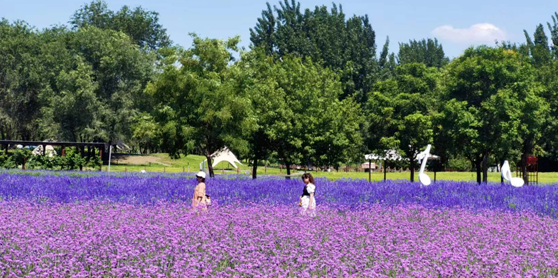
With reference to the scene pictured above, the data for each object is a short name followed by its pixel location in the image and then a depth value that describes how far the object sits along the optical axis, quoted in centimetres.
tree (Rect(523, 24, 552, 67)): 5356
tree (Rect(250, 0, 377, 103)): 7638
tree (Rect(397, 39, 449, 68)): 10948
